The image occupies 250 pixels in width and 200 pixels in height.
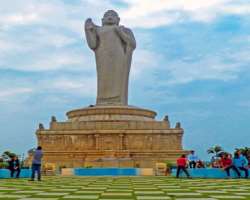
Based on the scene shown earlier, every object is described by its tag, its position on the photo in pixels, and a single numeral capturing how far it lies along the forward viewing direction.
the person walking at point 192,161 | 30.00
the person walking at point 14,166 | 23.84
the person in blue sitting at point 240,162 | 21.35
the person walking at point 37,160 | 19.17
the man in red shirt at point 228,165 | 21.66
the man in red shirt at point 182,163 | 21.70
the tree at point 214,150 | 70.88
